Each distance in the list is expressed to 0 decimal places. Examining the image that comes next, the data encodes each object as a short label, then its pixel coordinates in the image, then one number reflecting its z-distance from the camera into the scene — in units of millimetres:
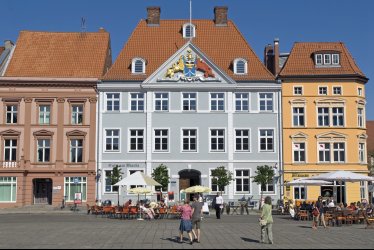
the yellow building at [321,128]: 48375
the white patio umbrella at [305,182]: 36722
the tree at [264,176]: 45684
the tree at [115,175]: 46156
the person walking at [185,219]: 20312
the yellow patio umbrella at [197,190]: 37031
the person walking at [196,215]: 20798
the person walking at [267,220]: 19953
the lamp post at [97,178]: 47750
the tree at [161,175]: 45531
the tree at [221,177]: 45469
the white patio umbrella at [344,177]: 33188
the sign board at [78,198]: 47031
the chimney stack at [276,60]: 50281
